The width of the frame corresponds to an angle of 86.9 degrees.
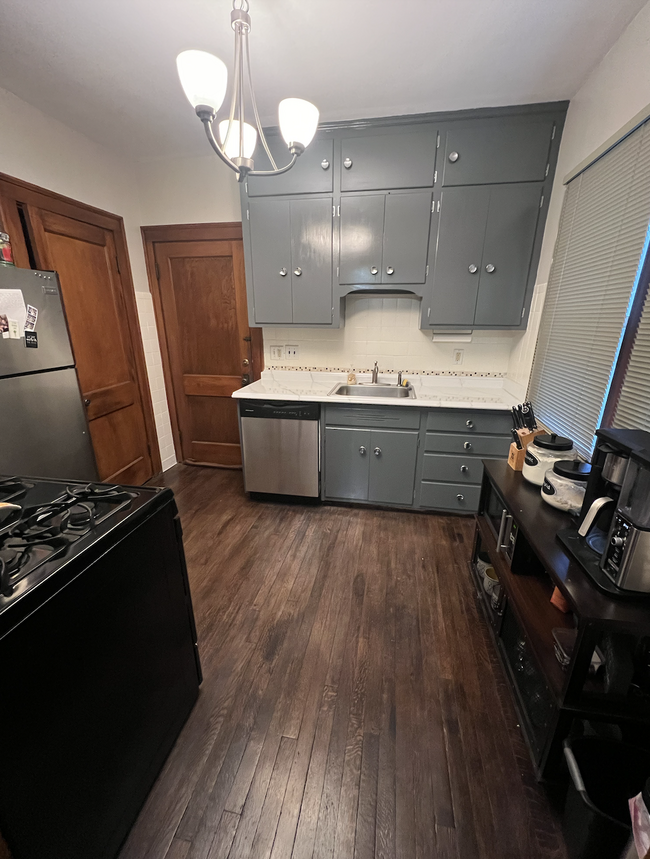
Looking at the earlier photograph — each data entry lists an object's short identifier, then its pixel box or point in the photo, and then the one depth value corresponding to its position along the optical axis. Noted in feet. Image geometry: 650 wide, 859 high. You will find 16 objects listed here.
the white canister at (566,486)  4.26
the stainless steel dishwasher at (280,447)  8.39
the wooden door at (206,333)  9.69
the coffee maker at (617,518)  2.95
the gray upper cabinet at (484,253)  7.30
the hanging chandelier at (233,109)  3.59
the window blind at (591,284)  4.88
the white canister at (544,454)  4.93
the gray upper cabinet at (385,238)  7.64
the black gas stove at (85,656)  2.26
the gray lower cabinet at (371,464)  8.30
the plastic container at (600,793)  2.75
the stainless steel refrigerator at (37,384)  5.49
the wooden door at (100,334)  7.51
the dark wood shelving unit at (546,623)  3.03
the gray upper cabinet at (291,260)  8.07
